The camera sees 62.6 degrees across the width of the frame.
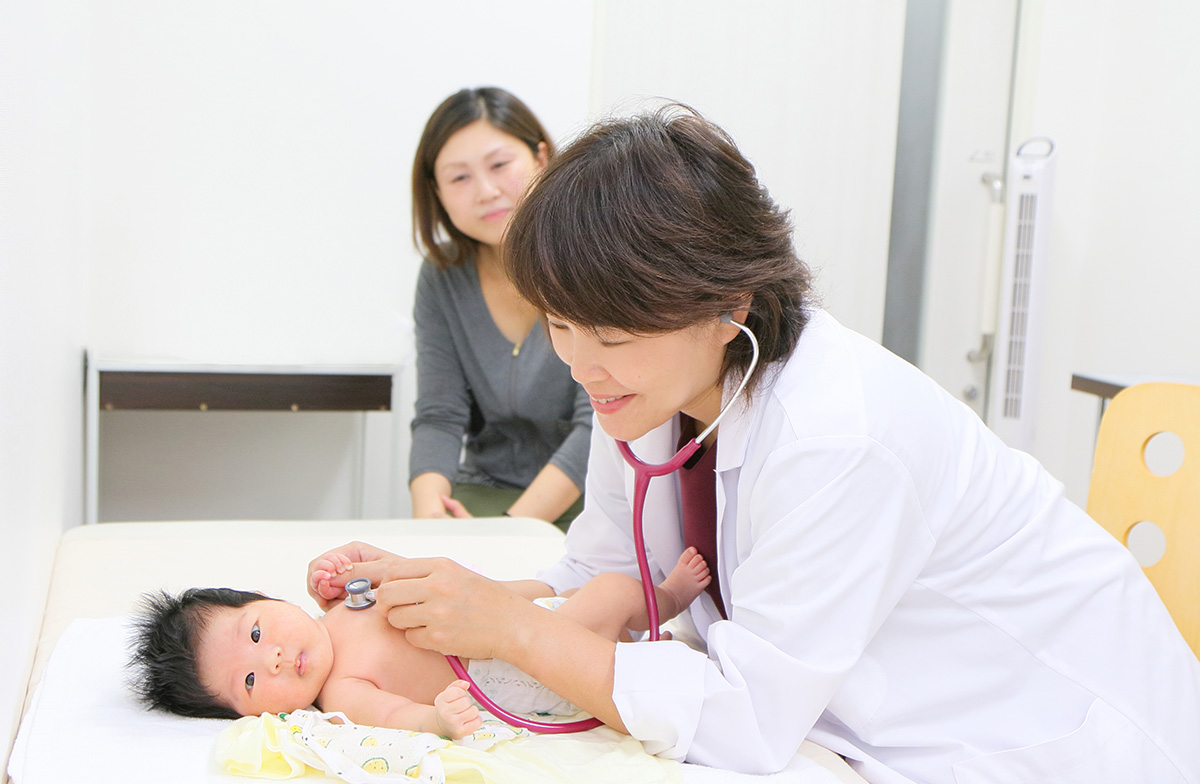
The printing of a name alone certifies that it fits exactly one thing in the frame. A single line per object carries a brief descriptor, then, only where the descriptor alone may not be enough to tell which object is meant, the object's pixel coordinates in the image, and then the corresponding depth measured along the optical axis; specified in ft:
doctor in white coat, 2.83
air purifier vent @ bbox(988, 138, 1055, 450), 9.66
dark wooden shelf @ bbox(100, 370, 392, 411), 8.55
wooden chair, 3.91
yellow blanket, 2.72
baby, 3.27
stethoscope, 3.11
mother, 6.84
